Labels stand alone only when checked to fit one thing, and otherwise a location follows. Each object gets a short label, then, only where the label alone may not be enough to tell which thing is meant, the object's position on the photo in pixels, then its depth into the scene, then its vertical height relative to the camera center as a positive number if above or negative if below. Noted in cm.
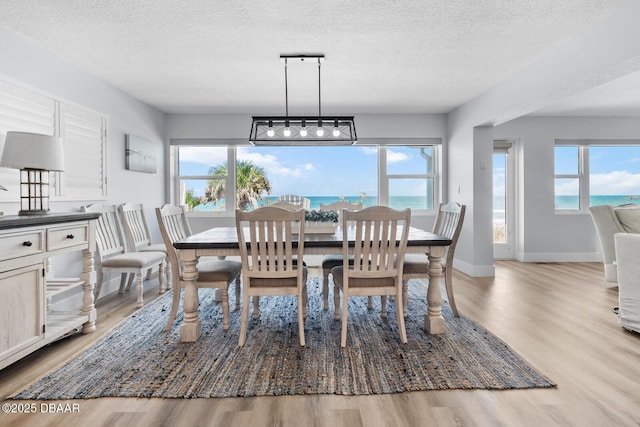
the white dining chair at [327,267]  319 -53
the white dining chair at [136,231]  392 -25
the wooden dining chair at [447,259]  289 -45
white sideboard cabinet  197 -41
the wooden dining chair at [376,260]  238 -36
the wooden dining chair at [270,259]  234 -35
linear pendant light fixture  331 +77
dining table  257 -34
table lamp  230 +37
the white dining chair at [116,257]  341 -47
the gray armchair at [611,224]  414 -22
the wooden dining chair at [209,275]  271 -50
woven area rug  193 -96
